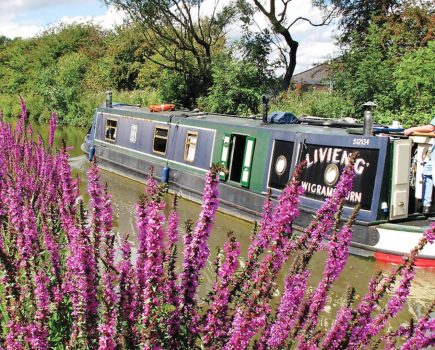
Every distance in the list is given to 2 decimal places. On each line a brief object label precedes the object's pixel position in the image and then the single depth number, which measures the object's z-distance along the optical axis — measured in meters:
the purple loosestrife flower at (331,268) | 2.49
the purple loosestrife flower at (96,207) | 2.57
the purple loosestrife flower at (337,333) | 2.40
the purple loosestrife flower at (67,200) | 3.22
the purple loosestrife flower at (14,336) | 2.25
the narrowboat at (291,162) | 7.81
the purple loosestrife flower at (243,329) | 2.06
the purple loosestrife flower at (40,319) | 2.29
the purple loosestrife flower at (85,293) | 2.34
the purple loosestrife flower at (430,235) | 2.36
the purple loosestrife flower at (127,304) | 2.42
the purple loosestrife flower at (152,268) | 2.22
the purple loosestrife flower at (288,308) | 2.50
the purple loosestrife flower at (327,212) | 2.63
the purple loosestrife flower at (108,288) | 2.20
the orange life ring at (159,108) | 14.44
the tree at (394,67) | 14.22
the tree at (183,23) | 21.81
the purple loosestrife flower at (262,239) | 2.52
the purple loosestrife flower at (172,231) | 2.52
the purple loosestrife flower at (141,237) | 2.39
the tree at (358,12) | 18.33
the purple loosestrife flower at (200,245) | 2.34
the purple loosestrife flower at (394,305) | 2.45
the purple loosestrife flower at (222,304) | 2.35
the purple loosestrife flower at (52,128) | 5.43
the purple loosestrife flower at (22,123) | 5.76
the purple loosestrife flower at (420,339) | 2.48
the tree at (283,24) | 21.28
